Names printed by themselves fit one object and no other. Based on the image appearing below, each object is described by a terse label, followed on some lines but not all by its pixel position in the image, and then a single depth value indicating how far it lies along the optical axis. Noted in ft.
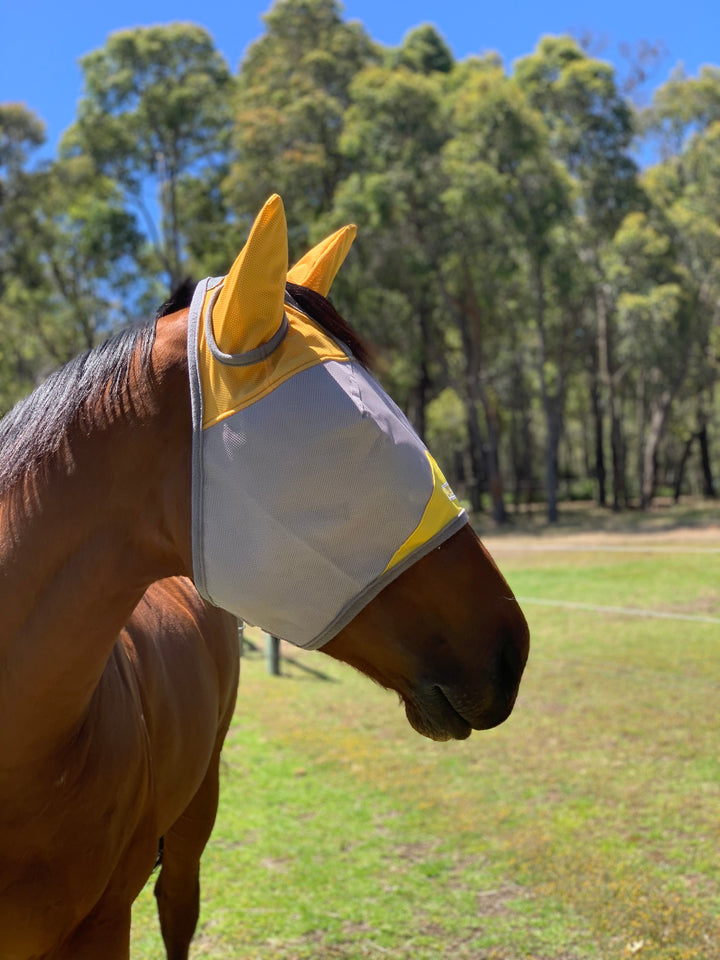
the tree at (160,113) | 81.66
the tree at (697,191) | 77.36
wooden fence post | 26.63
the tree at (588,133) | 72.02
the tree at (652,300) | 71.31
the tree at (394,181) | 66.90
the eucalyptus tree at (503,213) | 63.87
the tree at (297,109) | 74.18
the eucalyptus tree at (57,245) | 83.92
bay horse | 4.22
